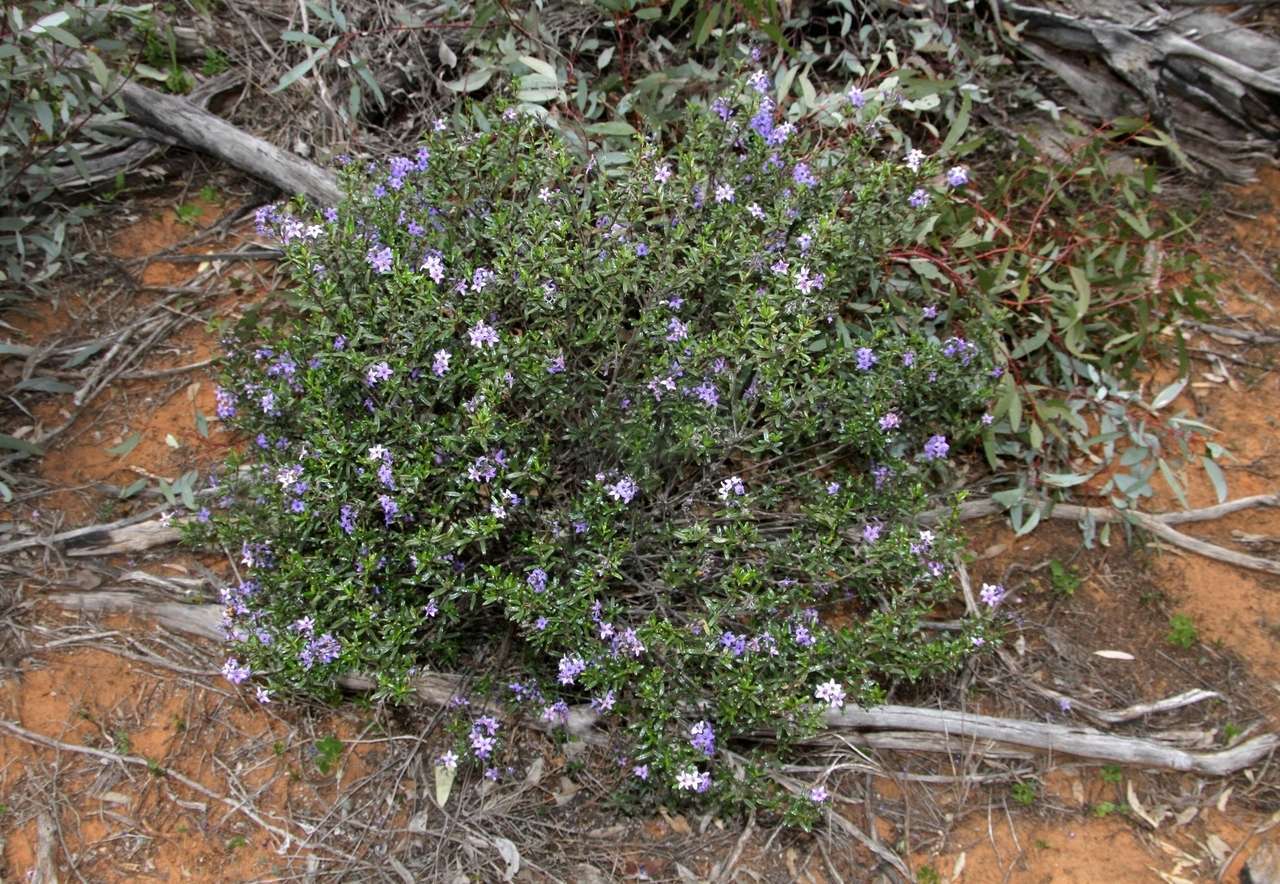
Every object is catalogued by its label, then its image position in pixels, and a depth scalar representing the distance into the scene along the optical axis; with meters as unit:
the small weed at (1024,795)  2.93
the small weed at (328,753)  2.87
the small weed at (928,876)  2.78
